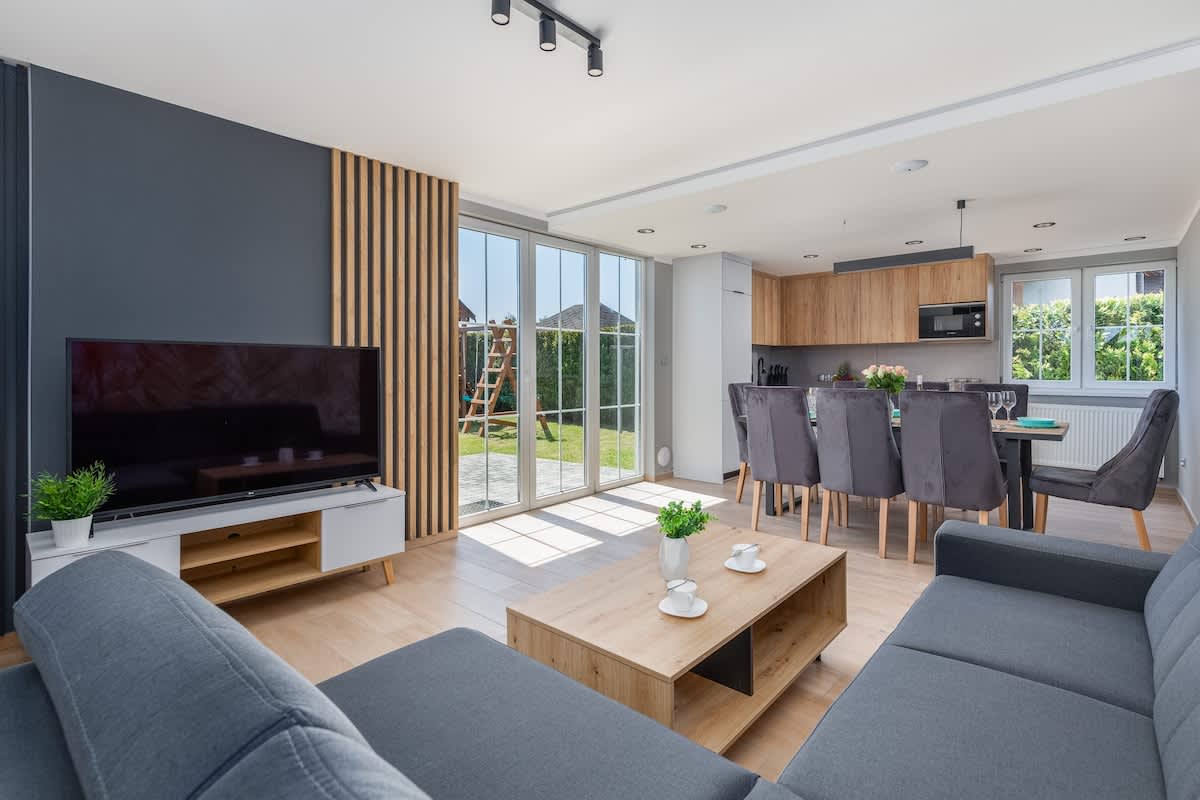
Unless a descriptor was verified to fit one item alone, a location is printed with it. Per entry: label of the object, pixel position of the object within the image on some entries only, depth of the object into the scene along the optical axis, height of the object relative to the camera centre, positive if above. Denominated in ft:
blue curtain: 8.07 +0.96
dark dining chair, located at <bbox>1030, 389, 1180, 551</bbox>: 10.49 -1.46
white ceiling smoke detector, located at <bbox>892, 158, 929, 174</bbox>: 10.67 +4.24
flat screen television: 8.17 -0.31
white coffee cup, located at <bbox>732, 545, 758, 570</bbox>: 7.30 -1.99
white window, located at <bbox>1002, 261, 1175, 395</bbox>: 17.95 +2.13
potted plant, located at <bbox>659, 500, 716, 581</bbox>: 6.75 -1.61
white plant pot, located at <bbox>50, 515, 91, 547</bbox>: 7.40 -1.68
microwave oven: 19.24 +2.49
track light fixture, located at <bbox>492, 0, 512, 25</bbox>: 6.34 +4.19
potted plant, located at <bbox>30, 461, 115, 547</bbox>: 7.43 -1.35
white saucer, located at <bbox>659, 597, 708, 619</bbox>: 6.03 -2.20
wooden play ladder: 14.51 +0.55
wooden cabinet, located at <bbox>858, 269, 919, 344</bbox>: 20.71 +3.24
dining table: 11.57 -1.23
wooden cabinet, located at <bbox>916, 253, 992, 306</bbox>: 19.20 +3.83
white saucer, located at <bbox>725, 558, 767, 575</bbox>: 7.25 -2.11
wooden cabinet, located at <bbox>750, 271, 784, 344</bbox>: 21.94 +3.34
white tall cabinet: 19.44 +1.37
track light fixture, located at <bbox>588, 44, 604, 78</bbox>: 7.51 +4.32
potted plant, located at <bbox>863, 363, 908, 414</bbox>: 13.41 +0.40
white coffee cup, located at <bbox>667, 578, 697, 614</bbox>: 6.10 -2.09
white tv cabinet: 7.98 -2.23
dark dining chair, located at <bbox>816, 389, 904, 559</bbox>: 11.98 -1.08
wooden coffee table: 5.36 -2.34
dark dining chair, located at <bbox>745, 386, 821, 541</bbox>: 13.12 -0.97
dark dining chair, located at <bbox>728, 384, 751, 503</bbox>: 15.61 -0.43
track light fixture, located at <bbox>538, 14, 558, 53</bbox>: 6.81 +4.26
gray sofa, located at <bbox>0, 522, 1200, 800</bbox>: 1.93 -2.14
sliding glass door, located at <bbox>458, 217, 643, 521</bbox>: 14.48 +0.81
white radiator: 18.00 -1.21
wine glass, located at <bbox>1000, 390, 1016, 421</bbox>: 12.92 -0.09
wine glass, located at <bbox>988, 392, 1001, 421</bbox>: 13.17 -0.11
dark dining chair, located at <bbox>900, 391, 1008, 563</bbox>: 10.91 -1.12
